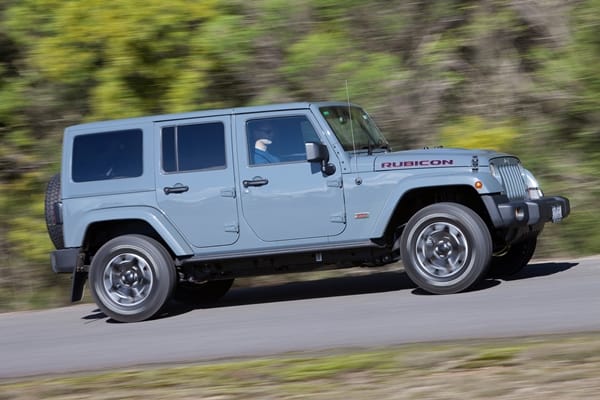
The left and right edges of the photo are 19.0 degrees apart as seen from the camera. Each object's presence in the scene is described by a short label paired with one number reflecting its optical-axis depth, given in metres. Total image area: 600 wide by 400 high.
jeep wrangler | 15.26
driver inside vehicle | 15.96
